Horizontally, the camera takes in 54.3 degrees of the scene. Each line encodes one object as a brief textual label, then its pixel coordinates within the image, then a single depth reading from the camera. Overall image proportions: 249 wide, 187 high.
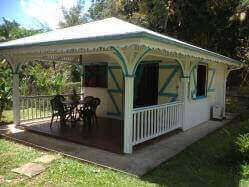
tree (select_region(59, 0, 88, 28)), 25.20
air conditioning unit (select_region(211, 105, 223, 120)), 10.57
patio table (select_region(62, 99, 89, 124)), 7.83
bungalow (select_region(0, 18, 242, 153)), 5.39
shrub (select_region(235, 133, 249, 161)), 5.13
